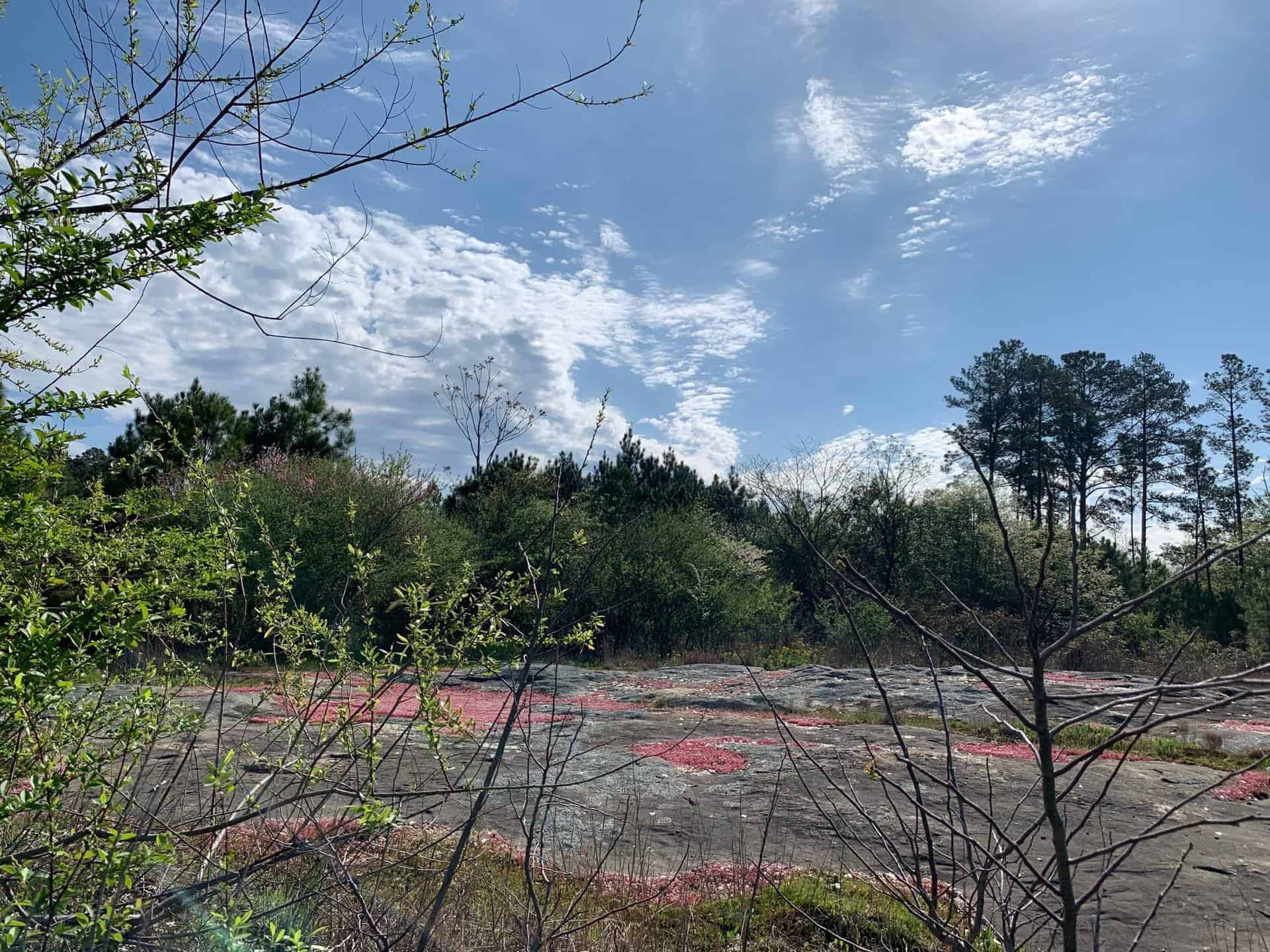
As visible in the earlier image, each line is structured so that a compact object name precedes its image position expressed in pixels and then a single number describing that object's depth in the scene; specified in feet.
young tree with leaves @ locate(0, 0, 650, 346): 7.13
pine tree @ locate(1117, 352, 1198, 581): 115.85
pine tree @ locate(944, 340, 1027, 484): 118.01
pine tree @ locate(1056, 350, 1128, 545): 112.27
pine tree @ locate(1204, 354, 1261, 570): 113.60
